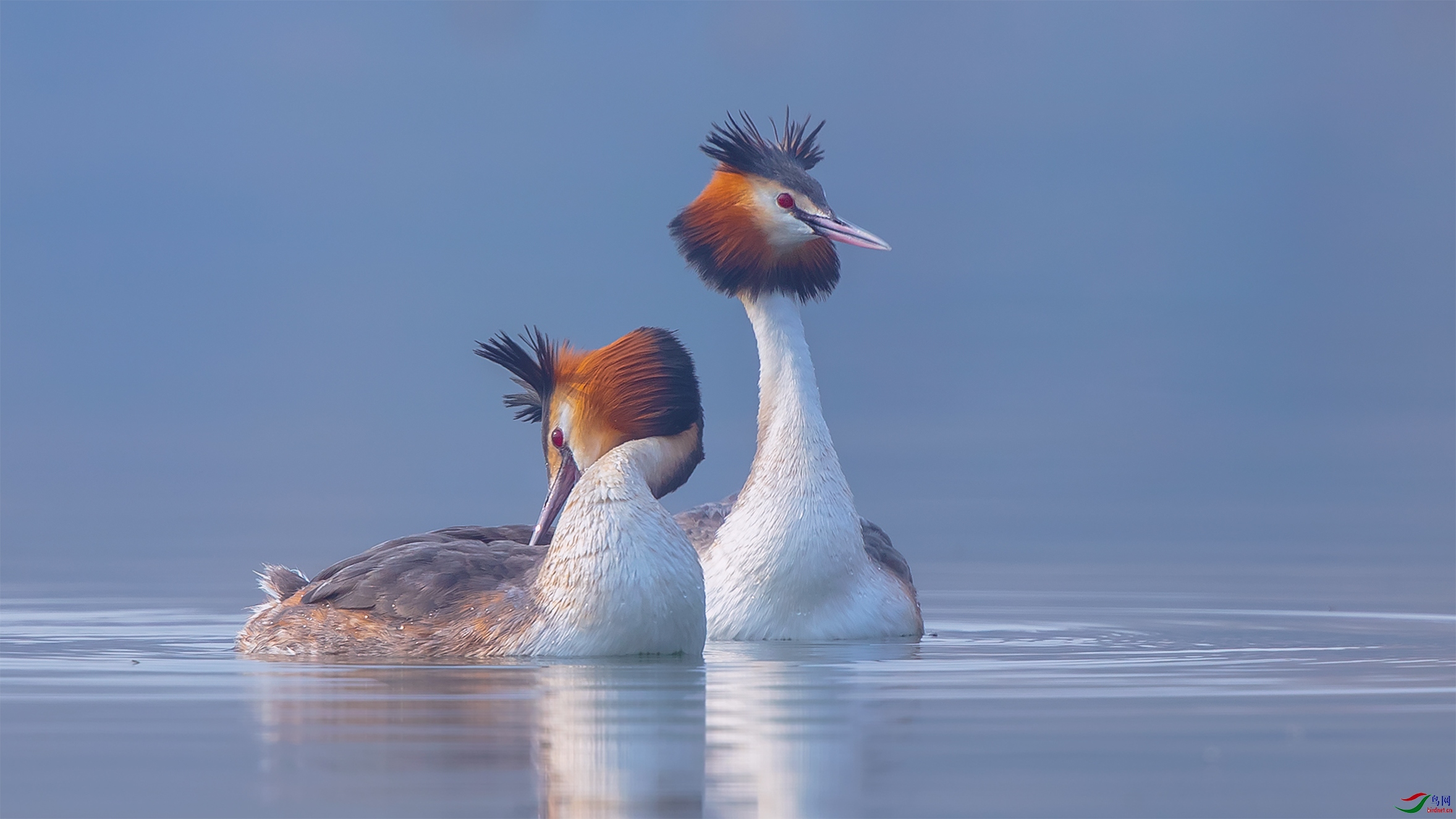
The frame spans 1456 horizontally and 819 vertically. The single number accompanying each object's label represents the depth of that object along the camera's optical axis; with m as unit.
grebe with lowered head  18.84
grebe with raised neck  21.83
